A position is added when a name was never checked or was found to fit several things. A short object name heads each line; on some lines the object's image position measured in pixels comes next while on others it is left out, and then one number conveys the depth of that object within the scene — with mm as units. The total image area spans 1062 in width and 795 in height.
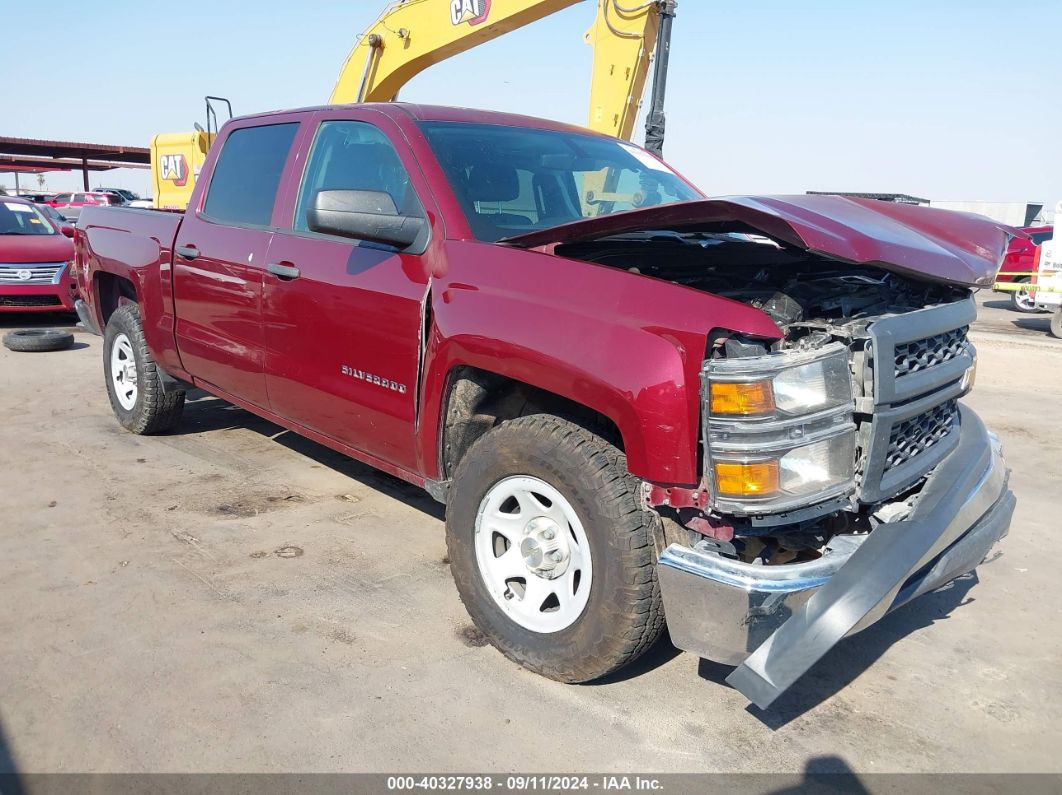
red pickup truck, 2266
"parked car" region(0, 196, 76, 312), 9805
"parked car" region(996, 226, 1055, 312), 14984
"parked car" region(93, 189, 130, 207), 28906
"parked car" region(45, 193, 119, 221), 26944
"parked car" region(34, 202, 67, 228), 11134
